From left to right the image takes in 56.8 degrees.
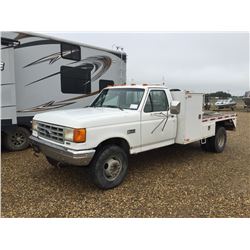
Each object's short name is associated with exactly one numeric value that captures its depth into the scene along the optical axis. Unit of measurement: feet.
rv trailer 20.52
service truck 12.82
